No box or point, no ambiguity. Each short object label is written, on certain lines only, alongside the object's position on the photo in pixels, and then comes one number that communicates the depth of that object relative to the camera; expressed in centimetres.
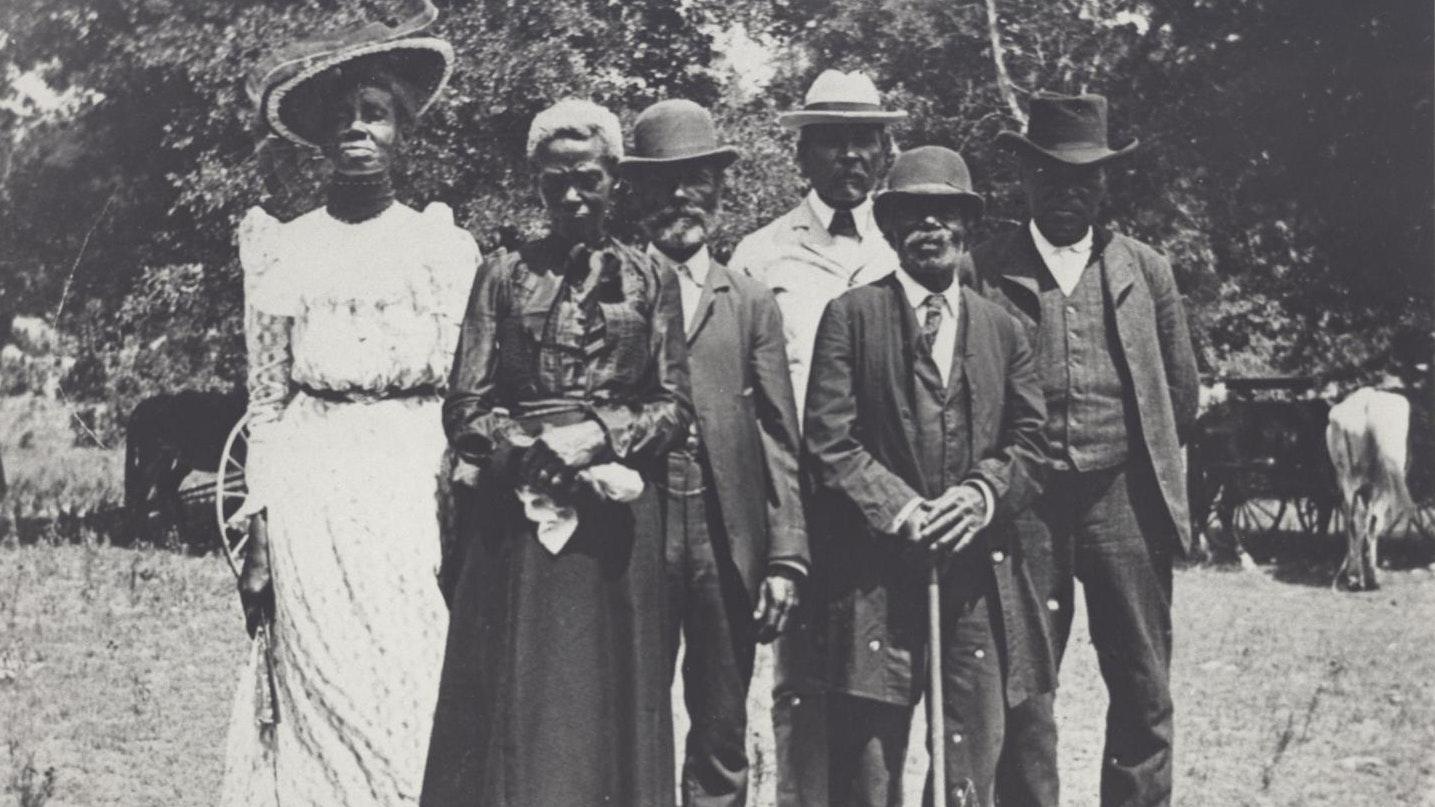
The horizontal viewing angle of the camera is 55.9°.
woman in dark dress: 311
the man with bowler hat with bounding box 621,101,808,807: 353
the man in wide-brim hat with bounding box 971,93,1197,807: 409
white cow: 1099
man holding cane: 371
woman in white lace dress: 365
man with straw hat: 444
